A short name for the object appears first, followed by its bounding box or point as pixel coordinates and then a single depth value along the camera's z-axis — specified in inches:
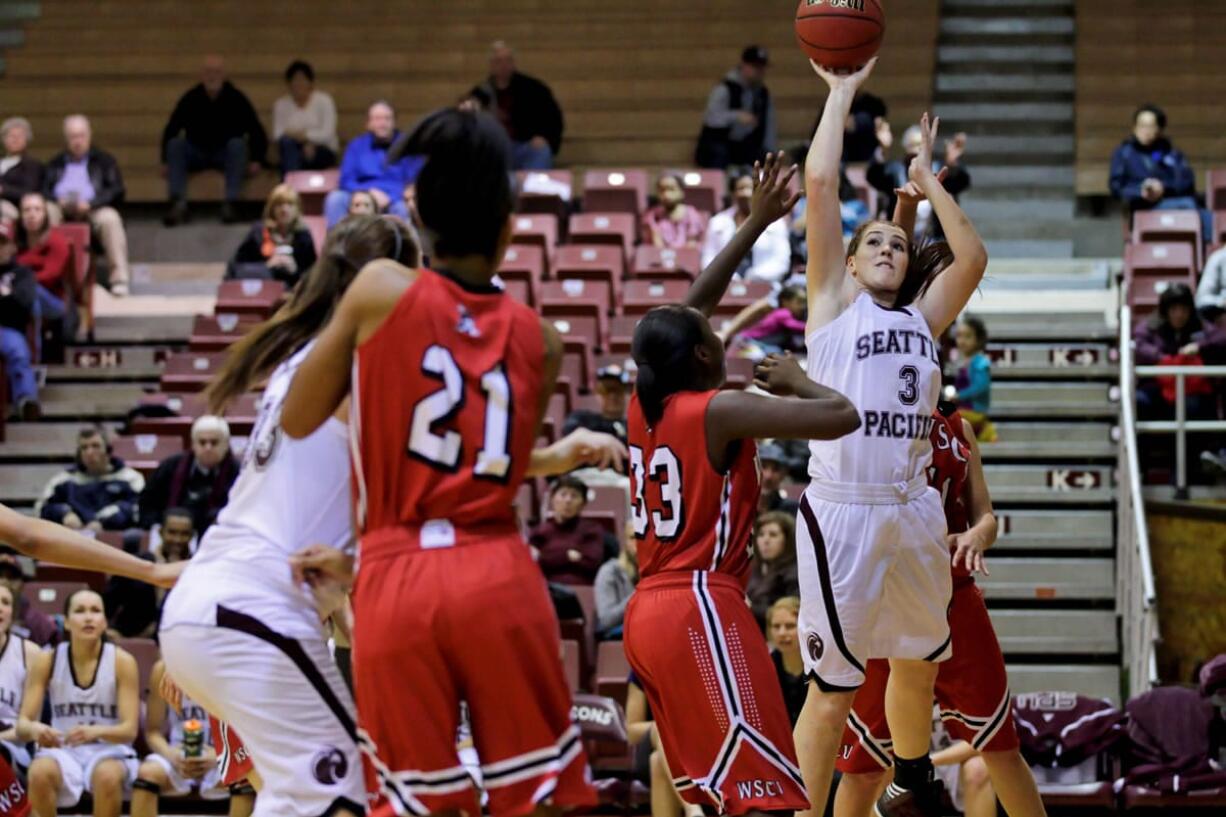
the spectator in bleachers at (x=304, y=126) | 665.6
